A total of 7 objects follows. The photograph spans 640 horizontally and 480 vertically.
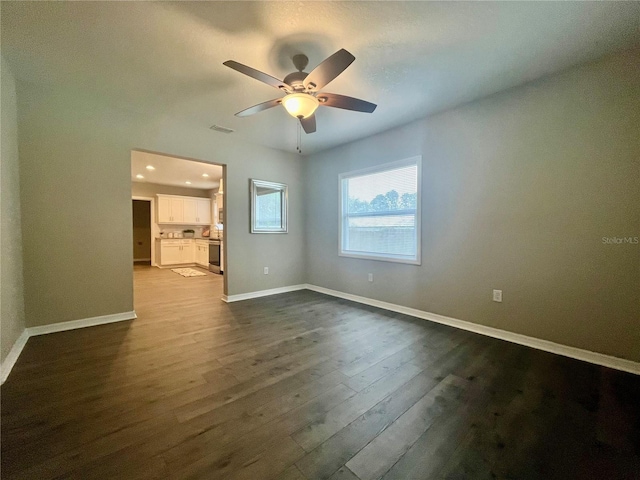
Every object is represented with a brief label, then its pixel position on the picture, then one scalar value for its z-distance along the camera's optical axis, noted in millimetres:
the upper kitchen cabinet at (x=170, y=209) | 8055
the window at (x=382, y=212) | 3494
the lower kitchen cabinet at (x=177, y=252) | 7957
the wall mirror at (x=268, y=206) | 4379
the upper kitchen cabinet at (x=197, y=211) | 8570
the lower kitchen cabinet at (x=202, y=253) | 7883
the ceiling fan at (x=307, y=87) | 1754
